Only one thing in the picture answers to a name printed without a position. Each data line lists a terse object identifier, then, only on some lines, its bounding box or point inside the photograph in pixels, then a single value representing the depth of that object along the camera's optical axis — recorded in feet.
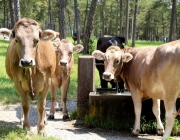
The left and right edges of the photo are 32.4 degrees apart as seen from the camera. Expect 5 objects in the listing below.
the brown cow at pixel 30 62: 16.78
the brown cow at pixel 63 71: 25.02
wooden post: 24.00
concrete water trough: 22.25
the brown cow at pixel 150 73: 18.15
